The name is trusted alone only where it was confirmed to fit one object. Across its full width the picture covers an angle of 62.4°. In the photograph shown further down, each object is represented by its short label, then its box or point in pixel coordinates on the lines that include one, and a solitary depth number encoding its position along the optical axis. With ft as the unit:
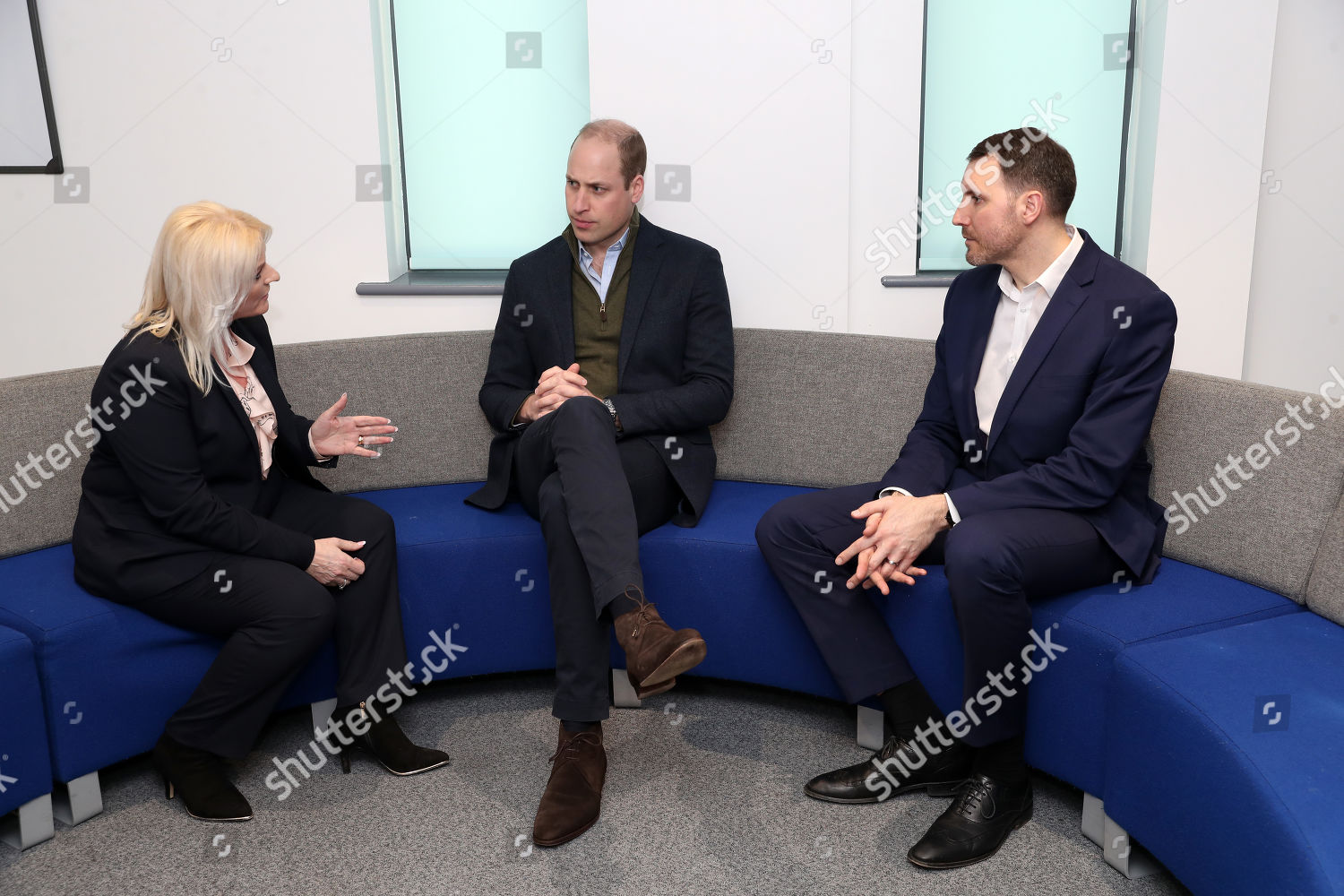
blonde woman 7.50
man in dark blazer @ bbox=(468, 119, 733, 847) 7.87
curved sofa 5.93
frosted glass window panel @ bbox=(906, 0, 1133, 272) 10.63
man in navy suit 7.26
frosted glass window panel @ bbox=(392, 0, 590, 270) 11.36
